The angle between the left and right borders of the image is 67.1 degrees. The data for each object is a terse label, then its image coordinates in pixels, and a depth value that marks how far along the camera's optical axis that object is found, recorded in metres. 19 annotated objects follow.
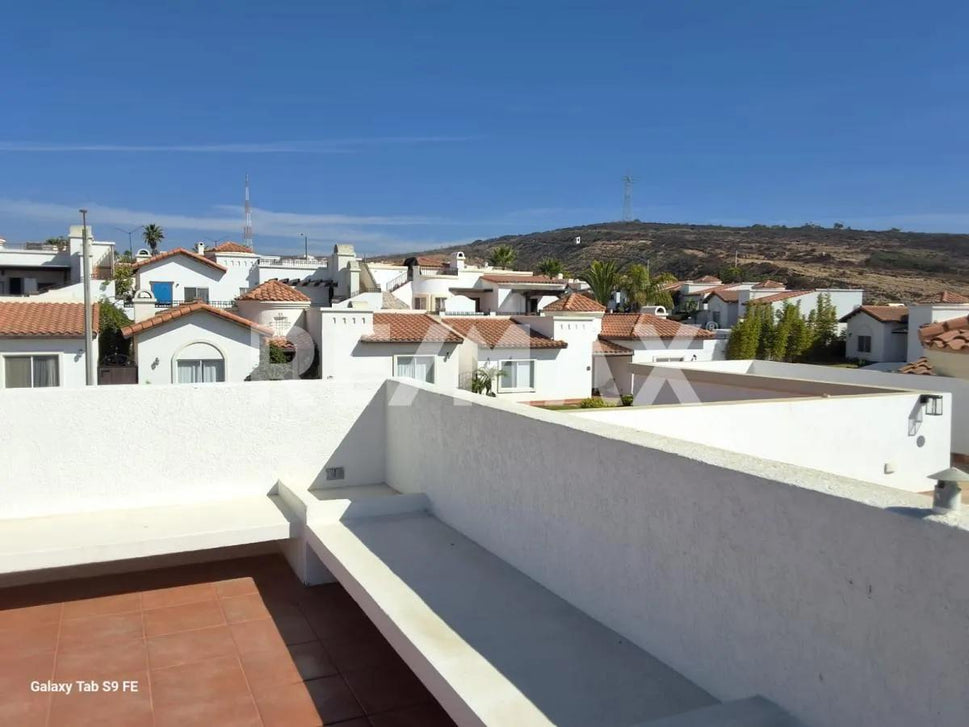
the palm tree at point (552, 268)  61.16
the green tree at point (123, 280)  34.91
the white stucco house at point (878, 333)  42.09
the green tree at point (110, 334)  26.95
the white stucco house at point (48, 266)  38.09
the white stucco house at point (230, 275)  39.44
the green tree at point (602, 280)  44.97
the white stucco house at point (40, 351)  20.19
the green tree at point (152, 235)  82.25
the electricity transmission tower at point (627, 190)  101.69
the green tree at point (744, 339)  38.72
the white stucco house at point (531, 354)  28.06
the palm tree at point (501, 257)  70.31
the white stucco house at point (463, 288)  42.91
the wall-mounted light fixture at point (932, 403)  10.01
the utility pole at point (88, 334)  19.98
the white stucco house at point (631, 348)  32.78
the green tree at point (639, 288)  48.78
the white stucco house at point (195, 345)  22.17
